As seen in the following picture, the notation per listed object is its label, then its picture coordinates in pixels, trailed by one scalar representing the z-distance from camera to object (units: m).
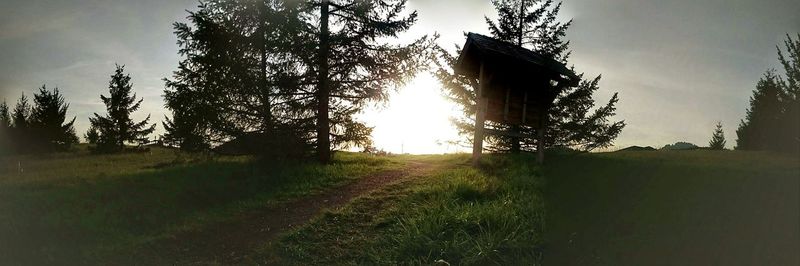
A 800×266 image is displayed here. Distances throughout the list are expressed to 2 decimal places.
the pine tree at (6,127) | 27.58
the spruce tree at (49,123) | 33.25
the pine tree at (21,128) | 32.91
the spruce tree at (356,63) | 17.56
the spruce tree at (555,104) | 19.97
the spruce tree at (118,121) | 33.66
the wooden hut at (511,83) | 13.38
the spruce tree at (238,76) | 17.00
